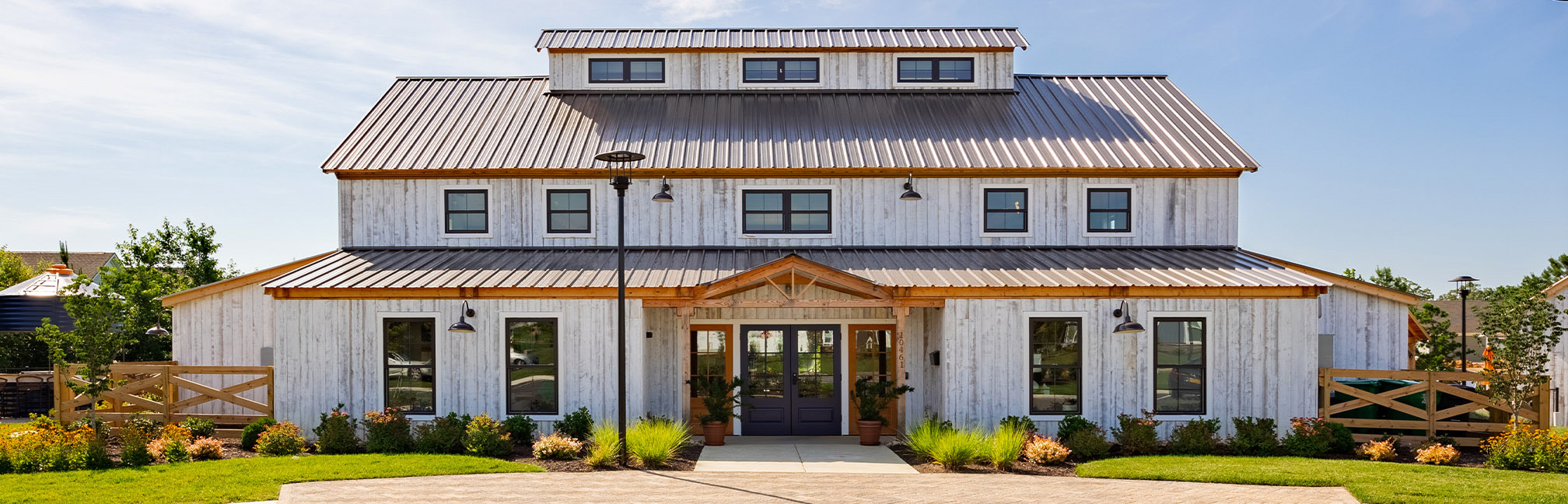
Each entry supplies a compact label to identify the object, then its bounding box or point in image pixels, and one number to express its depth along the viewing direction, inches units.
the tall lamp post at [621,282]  498.9
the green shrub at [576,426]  568.7
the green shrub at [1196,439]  554.6
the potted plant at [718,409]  587.4
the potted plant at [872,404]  591.5
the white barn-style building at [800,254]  583.5
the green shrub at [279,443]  545.0
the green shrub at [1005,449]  507.2
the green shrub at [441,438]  546.3
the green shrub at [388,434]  550.9
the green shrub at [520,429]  567.8
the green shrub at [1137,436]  555.8
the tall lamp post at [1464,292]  876.1
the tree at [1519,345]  532.1
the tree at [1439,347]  1126.9
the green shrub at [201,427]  576.4
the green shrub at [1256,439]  554.6
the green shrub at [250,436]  565.3
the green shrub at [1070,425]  567.8
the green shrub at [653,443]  505.7
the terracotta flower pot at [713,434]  586.2
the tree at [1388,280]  1504.7
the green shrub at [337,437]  552.4
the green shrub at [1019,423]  569.8
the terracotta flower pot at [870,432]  591.2
